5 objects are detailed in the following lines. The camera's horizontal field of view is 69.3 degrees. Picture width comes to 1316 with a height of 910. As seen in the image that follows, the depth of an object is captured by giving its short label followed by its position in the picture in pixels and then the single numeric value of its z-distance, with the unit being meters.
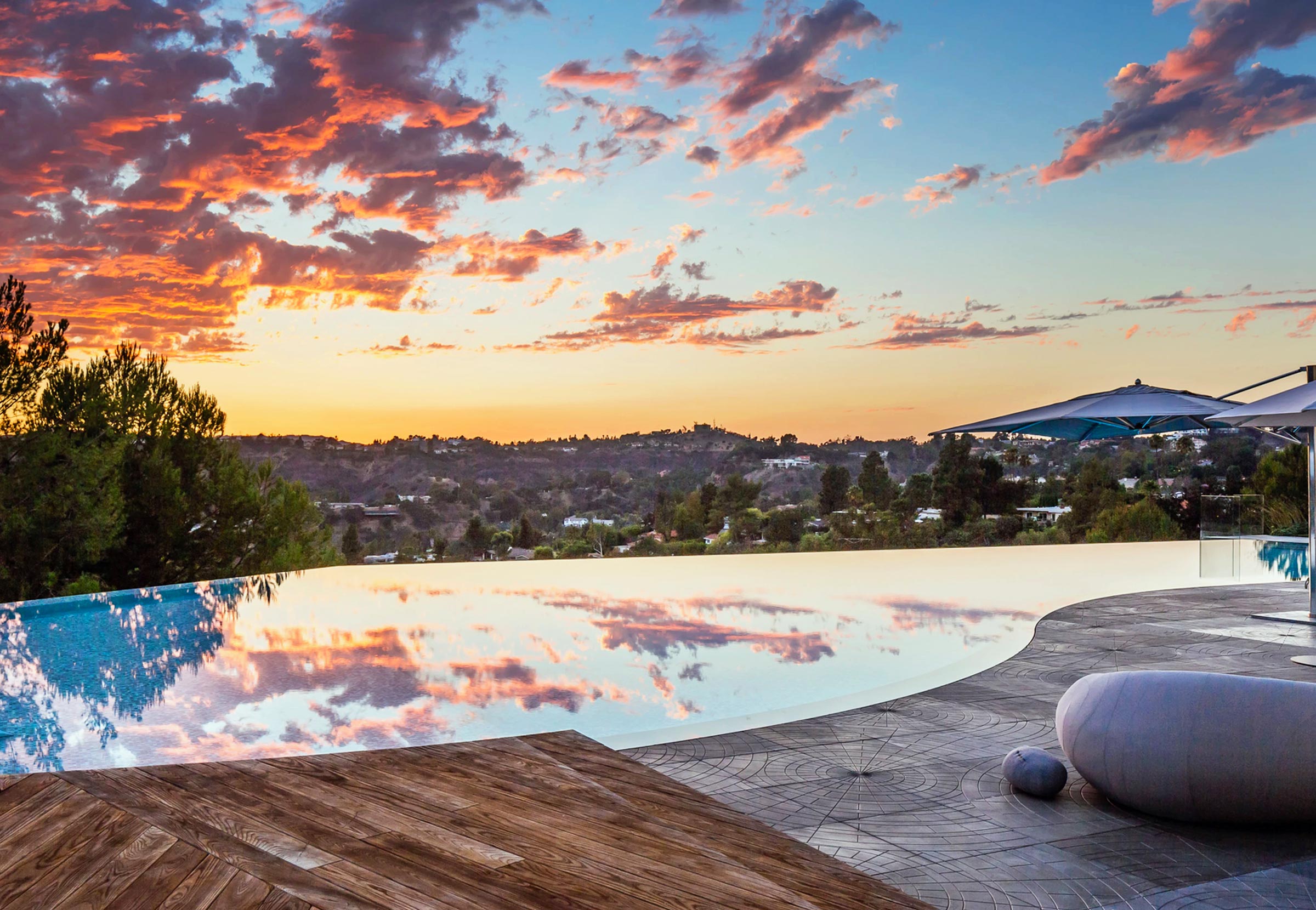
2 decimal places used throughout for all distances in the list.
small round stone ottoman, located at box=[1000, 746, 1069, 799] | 3.73
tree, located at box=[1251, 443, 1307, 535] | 16.47
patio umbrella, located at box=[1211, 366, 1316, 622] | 6.33
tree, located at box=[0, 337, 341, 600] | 11.78
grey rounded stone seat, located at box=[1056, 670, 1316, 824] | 3.31
